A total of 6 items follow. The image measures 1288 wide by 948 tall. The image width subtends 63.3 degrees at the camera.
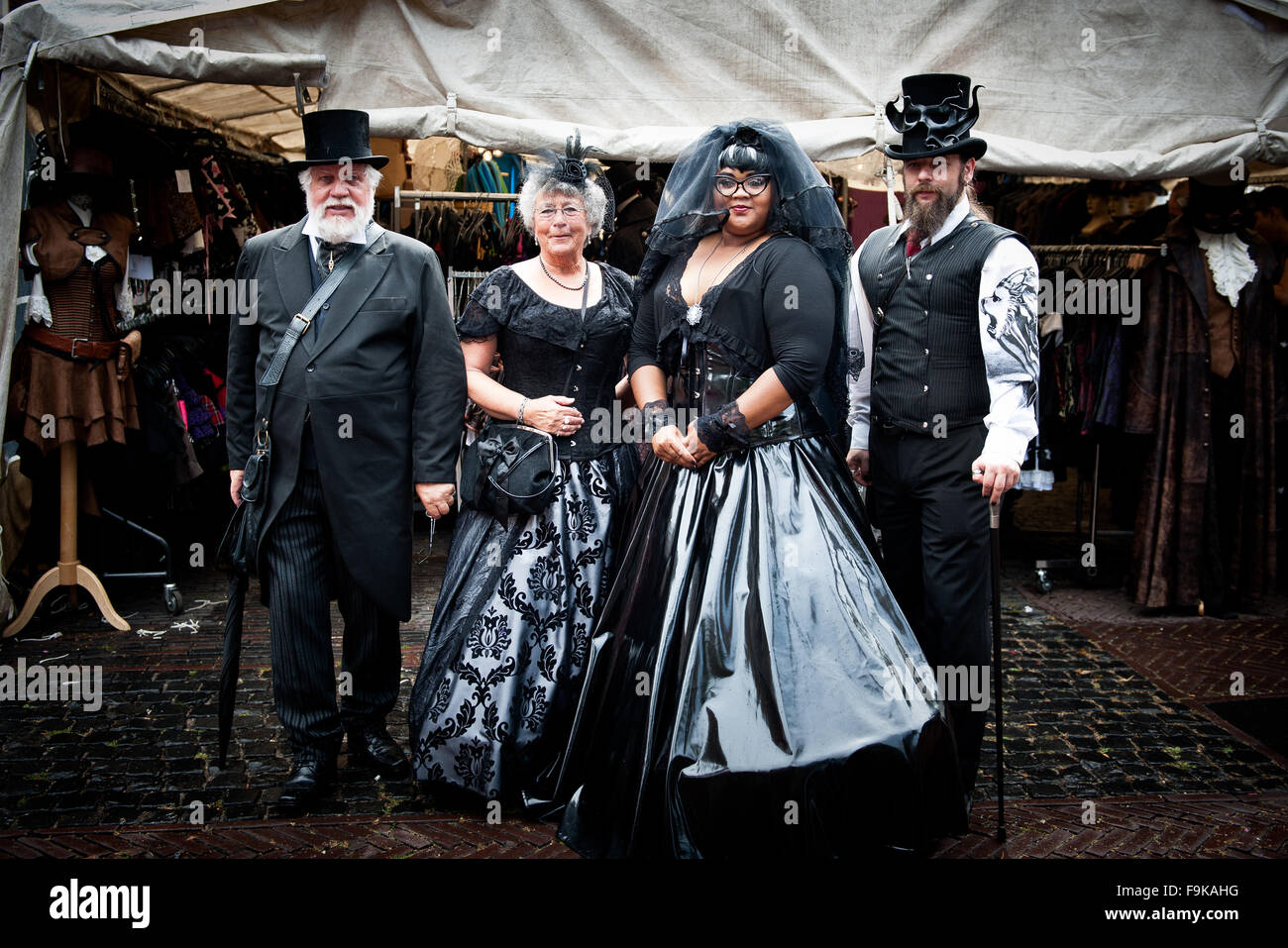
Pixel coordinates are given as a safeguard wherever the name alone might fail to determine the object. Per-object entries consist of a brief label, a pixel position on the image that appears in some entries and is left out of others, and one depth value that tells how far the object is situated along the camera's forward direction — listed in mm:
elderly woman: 3365
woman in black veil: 2723
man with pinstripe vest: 3195
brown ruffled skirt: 5250
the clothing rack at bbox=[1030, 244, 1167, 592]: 5836
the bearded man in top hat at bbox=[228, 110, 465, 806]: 3311
